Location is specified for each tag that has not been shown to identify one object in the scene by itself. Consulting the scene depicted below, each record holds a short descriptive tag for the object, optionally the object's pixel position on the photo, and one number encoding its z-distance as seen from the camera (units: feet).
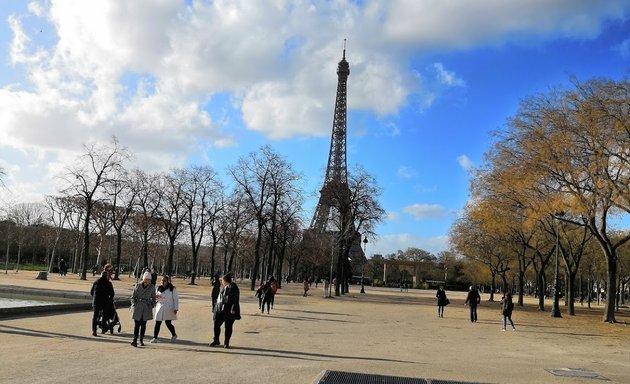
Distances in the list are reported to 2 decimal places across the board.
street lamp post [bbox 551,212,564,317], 110.83
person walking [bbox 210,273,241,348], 42.50
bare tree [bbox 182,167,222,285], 175.83
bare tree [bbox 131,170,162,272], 172.65
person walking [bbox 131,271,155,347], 40.57
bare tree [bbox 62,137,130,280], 145.69
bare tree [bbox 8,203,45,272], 240.94
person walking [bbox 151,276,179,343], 43.56
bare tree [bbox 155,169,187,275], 174.60
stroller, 46.21
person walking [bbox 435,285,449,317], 100.49
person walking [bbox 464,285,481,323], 90.27
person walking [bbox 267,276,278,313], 84.19
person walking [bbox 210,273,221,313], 61.20
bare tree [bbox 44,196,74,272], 197.57
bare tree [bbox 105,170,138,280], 158.92
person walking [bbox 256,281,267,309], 84.93
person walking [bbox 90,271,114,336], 44.98
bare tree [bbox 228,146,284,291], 156.87
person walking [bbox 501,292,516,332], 78.12
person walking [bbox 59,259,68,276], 170.91
